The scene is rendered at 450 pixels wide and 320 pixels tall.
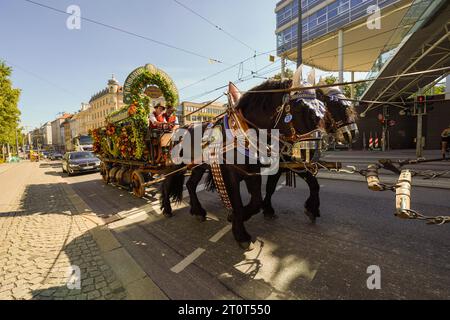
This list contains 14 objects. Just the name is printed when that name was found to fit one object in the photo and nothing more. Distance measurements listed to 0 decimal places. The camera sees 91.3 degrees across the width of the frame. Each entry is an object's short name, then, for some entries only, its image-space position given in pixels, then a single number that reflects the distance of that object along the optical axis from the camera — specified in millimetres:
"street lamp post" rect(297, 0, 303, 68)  9633
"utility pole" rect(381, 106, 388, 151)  20828
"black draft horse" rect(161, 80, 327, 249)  3035
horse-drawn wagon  5852
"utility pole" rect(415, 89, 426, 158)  9738
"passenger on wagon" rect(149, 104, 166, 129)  5787
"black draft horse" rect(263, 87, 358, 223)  3227
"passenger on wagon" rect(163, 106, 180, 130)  6121
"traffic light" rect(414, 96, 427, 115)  9562
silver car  12828
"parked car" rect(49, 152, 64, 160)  39325
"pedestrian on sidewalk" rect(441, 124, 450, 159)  10822
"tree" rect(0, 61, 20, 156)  24500
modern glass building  17078
